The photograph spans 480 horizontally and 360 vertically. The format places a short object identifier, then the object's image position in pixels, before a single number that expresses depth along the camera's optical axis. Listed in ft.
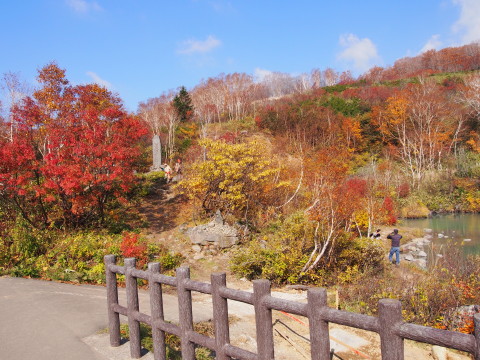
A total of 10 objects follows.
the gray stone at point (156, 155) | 82.53
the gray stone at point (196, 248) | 38.47
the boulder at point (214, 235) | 38.99
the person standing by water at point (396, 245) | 40.04
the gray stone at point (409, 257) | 44.46
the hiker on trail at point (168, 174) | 72.15
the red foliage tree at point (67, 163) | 34.83
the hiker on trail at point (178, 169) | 75.46
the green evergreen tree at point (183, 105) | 133.91
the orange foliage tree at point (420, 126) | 99.60
